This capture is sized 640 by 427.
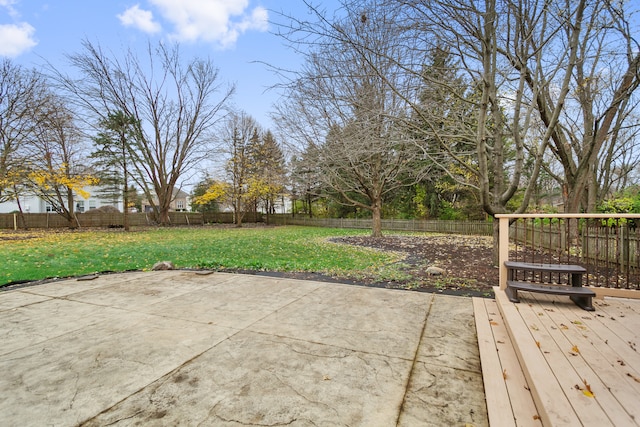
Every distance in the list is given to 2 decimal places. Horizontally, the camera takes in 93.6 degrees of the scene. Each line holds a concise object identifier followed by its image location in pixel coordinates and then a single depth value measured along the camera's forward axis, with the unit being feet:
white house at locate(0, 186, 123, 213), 97.33
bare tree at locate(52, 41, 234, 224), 56.85
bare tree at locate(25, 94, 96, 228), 45.21
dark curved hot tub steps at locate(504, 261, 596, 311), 9.85
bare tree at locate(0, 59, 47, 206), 42.68
